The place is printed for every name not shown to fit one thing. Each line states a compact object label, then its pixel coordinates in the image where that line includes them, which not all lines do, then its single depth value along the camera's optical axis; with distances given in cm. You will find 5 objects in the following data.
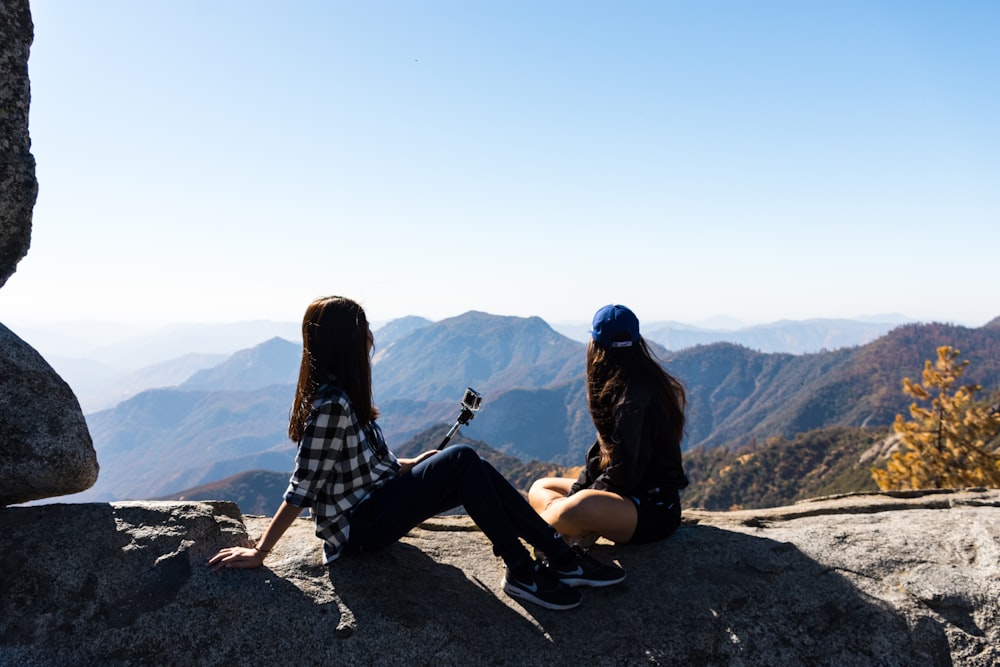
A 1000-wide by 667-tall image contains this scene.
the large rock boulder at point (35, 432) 538
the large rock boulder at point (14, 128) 558
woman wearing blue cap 552
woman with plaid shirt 493
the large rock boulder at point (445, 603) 464
